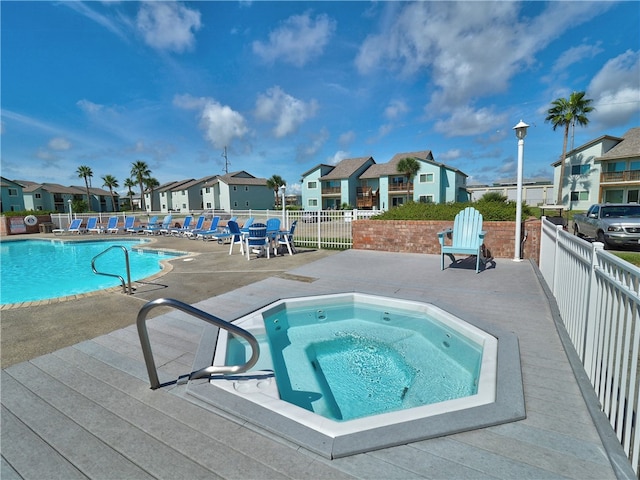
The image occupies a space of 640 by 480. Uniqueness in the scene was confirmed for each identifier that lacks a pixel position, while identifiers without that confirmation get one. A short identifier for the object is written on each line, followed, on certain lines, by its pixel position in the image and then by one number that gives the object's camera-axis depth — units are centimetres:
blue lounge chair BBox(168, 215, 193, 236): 1639
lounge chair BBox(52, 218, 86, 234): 1952
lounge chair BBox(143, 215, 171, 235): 1707
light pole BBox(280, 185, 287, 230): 1179
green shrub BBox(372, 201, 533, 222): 814
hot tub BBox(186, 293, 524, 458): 180
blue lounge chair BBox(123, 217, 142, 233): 1941
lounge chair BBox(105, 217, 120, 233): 1933
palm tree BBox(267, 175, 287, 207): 4359
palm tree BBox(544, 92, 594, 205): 2752
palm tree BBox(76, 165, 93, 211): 5062
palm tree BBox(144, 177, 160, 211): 5097
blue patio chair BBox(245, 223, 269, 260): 829
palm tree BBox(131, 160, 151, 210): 4991
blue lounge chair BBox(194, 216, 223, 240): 1310
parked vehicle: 948
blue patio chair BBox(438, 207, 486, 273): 645
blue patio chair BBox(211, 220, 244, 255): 933
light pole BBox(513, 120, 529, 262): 686
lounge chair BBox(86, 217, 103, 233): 1964
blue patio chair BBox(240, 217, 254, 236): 1285
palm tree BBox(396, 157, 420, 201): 3262
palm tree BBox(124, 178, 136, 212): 5350
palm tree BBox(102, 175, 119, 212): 5409
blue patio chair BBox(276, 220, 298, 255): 916
